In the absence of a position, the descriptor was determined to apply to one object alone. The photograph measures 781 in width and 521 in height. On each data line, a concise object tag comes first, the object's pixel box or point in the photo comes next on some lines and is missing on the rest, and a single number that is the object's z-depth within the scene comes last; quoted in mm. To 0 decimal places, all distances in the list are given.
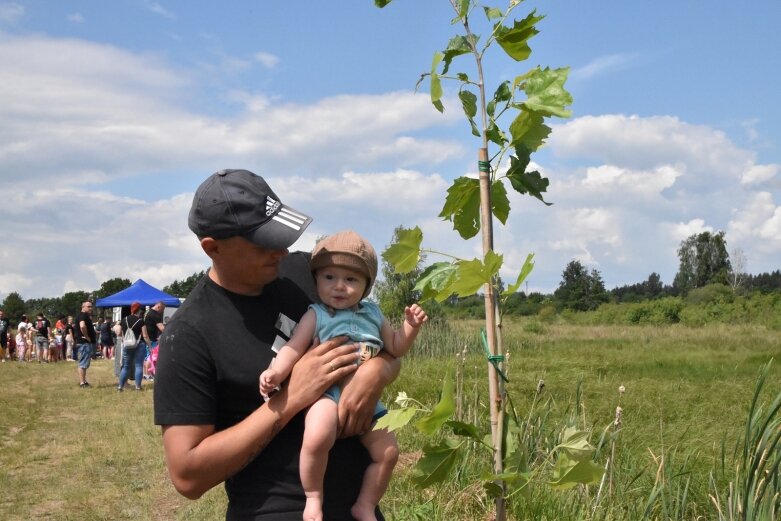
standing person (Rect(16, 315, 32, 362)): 23689
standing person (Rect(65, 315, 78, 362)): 24144
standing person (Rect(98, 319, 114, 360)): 18981
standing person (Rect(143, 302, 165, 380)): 12656
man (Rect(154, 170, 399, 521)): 1754
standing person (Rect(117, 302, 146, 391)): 12248
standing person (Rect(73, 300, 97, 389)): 13508
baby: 1804
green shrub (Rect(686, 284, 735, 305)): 43359
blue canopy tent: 20297
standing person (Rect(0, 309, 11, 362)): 20469
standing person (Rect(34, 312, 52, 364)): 22022
